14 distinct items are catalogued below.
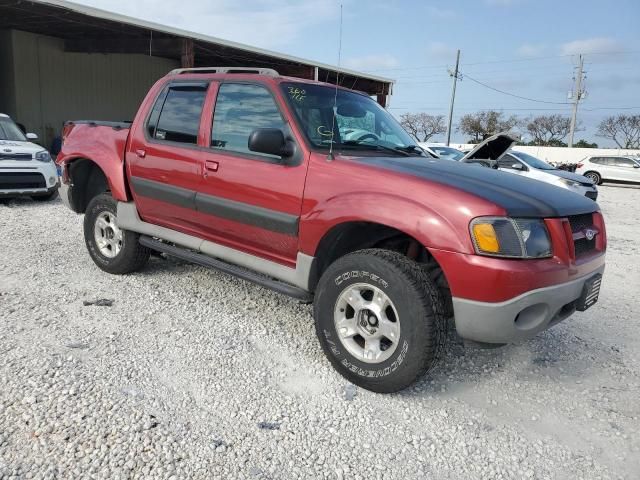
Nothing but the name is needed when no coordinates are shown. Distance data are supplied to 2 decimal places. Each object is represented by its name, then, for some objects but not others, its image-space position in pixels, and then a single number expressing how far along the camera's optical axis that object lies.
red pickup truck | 2.69
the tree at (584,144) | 56.91
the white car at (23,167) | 8.55
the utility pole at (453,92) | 39.59
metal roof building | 14.45
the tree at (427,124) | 71.19
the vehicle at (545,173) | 12.09
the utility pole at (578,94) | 47.28
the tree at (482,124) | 60.22
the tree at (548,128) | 68.00
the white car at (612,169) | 22.81
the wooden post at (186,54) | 15.13
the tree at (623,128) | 63.49
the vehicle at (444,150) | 13.83
